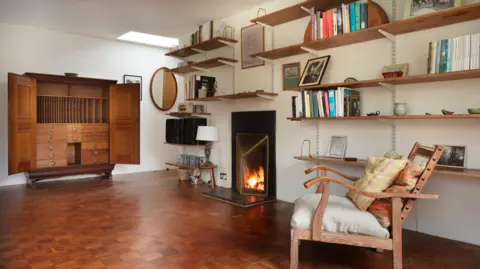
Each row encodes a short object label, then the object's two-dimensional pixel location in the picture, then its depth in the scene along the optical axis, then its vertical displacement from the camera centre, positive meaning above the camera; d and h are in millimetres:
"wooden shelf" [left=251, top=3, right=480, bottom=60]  2680 +928
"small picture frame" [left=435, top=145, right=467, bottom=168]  2877 -228
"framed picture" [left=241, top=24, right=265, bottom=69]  4684 +1228
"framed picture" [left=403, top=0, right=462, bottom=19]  2762 +1039
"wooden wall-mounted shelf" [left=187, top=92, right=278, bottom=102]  4414 +486
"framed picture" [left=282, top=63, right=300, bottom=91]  4227 +698
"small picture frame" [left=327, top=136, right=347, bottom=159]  3709 -182
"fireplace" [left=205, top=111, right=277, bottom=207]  4551 -423
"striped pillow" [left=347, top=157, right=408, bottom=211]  2318 -335
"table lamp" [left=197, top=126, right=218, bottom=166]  5141 -44
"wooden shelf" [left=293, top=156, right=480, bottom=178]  2575 -320
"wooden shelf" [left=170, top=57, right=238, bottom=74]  5039 +1061
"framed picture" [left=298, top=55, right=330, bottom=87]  3748 +667
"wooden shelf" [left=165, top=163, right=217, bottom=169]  5171 -573
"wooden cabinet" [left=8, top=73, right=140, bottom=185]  5277 +99
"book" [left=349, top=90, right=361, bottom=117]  3445 +278
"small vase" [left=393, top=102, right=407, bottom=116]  3051 +191
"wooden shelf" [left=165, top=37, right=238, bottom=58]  5024 +1346
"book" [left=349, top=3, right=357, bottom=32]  3355 +1107
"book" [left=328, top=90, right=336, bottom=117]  3473 +300
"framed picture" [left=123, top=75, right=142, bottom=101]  7012 +1074
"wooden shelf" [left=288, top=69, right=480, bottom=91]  2631 +446
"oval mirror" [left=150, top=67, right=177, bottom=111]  7496 +922
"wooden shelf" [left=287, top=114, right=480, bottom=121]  2594 +114
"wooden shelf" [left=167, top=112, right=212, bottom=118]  5711 +278
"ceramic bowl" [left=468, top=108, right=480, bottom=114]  2591 +153
